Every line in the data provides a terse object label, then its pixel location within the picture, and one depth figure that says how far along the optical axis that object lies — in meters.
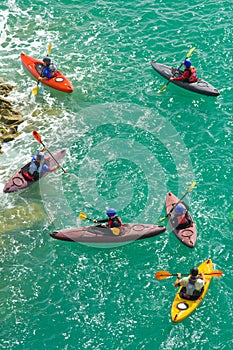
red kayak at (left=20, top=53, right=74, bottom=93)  35.91
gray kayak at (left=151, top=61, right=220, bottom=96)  35.16
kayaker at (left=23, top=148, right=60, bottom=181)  31.14
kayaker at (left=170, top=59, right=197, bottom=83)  35.38
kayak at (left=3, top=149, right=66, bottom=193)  30.69
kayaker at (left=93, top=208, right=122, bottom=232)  28.22
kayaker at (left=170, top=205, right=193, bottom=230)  28.53
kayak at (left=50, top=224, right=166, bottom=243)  28.09
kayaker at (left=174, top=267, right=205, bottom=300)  25.53
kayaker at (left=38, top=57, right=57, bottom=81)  36.31
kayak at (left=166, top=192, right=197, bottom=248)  27.78
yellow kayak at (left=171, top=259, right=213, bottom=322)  24.84
